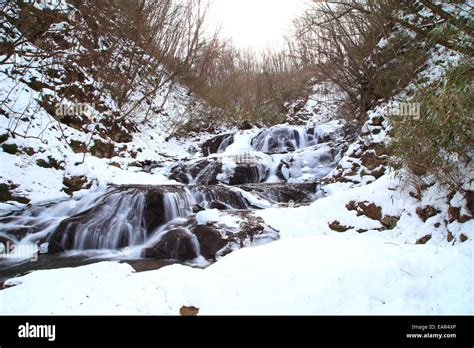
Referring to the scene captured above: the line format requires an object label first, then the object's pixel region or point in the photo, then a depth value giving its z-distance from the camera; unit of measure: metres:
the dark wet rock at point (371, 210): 5.93
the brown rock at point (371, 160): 7.95
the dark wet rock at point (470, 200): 4.06
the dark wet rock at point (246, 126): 17.10
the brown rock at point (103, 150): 9.98
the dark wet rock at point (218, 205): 7.71
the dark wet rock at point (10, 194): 6.76
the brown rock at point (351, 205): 6.40
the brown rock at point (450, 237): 4.16
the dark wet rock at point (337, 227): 6.18
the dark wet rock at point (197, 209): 7.17
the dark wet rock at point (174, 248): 5.66
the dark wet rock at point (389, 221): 5.58
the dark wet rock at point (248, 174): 11.06
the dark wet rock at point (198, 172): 10.77
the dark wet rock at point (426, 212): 4.77
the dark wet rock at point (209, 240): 5.55
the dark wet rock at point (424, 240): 4.58
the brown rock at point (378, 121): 8.66
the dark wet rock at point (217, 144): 15.56
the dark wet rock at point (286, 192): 8.84
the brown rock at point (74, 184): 7.84
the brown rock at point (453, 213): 4.26
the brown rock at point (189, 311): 2.45
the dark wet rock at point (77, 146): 9.02
